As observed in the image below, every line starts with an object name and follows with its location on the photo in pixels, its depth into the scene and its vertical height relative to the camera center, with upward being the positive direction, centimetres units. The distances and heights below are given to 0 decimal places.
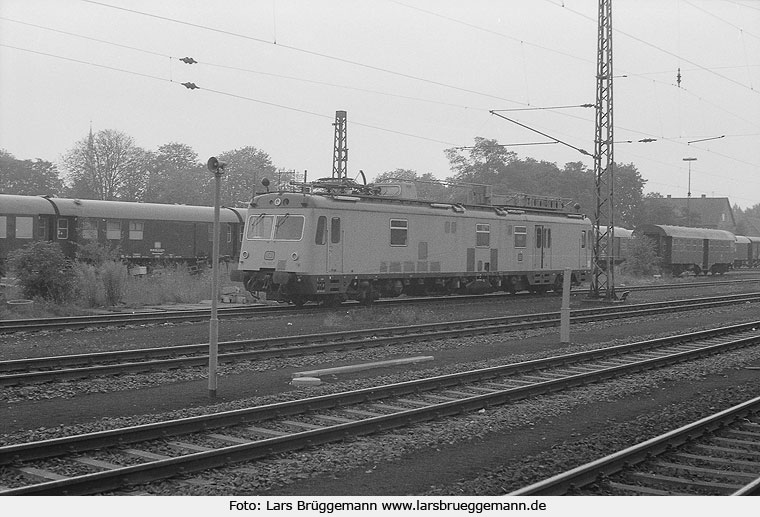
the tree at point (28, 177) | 7188 +703
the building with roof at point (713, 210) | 11806 +851
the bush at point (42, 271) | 2261 -25
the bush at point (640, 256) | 5341 +94
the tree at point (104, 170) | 6919 +733
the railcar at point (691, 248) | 5634 +166
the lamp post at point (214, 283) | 1103 -25
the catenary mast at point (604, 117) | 2608 +466
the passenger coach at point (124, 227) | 3250 +142
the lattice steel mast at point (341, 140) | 3497 +503
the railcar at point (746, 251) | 7557 +193
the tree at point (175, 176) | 7231 +789
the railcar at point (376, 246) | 2292 +61
